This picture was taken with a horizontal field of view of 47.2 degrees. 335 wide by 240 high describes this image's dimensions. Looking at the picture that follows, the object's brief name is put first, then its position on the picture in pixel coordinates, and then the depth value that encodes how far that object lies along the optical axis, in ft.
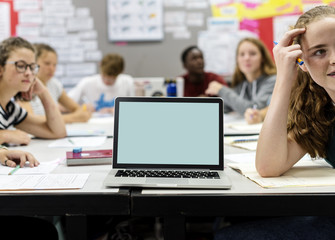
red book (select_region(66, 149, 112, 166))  4.02
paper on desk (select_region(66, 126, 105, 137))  6.36
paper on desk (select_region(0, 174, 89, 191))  3.09
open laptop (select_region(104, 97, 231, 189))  3.44
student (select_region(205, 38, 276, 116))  8.50
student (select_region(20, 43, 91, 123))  8.34
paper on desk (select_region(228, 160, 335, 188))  3.11
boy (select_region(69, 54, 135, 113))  11.34
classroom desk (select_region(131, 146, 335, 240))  2.84
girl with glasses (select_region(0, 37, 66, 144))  5.41
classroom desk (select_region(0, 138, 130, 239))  2.90
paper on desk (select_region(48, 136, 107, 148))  5.37
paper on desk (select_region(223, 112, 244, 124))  8.05
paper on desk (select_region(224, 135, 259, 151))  4.91
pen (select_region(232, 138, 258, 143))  5.22
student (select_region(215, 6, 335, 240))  3.32
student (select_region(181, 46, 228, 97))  12.10
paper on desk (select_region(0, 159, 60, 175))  3.66
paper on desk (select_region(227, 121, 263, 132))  6.49
